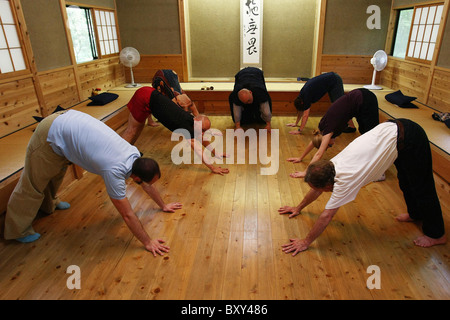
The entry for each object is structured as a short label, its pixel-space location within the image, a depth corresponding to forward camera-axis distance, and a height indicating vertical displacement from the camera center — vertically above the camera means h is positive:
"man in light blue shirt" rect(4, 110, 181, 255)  1.84 -0.71
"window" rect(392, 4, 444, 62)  4.06 +0.00
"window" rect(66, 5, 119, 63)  4.53 +0.13
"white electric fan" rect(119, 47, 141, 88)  5.27 -0.27
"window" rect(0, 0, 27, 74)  3.06 +0.00
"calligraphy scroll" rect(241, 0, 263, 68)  5.28 +0.08
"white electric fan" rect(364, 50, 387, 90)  4.88 -0.39
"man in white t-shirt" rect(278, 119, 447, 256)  1.78 -0.77
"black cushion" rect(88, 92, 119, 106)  4.24 -0.75
